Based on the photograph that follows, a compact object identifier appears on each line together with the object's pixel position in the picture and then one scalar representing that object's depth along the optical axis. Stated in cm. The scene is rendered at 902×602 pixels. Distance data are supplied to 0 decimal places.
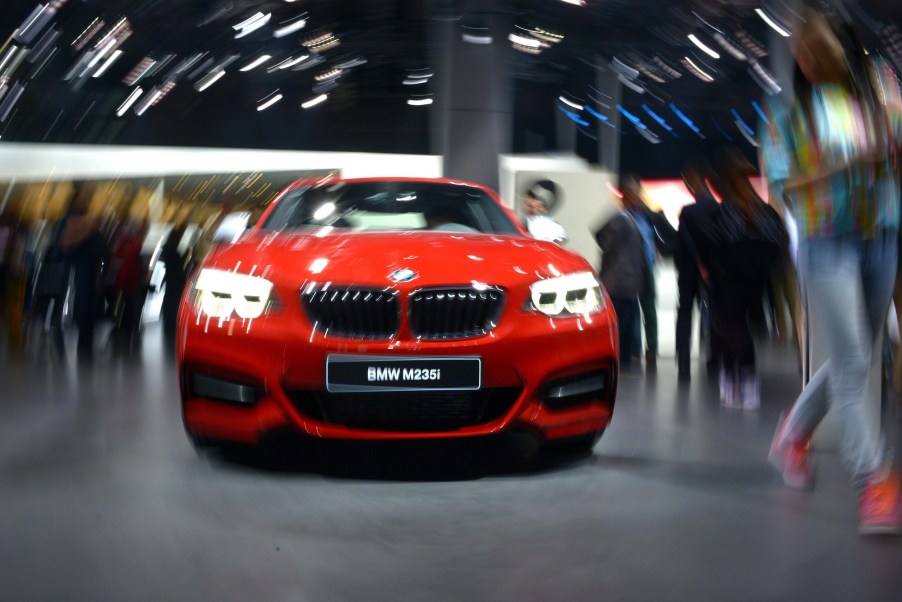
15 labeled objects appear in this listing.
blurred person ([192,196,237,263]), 1504
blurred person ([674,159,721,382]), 842
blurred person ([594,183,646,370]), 1004
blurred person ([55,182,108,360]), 1129
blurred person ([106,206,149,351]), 1265
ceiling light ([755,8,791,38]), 2080
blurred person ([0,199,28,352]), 1236
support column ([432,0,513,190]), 1622
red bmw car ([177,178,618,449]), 473
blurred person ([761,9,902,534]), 411
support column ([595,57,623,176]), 3222
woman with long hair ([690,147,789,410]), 807
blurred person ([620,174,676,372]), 1053
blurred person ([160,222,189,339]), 1439
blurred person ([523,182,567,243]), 605
